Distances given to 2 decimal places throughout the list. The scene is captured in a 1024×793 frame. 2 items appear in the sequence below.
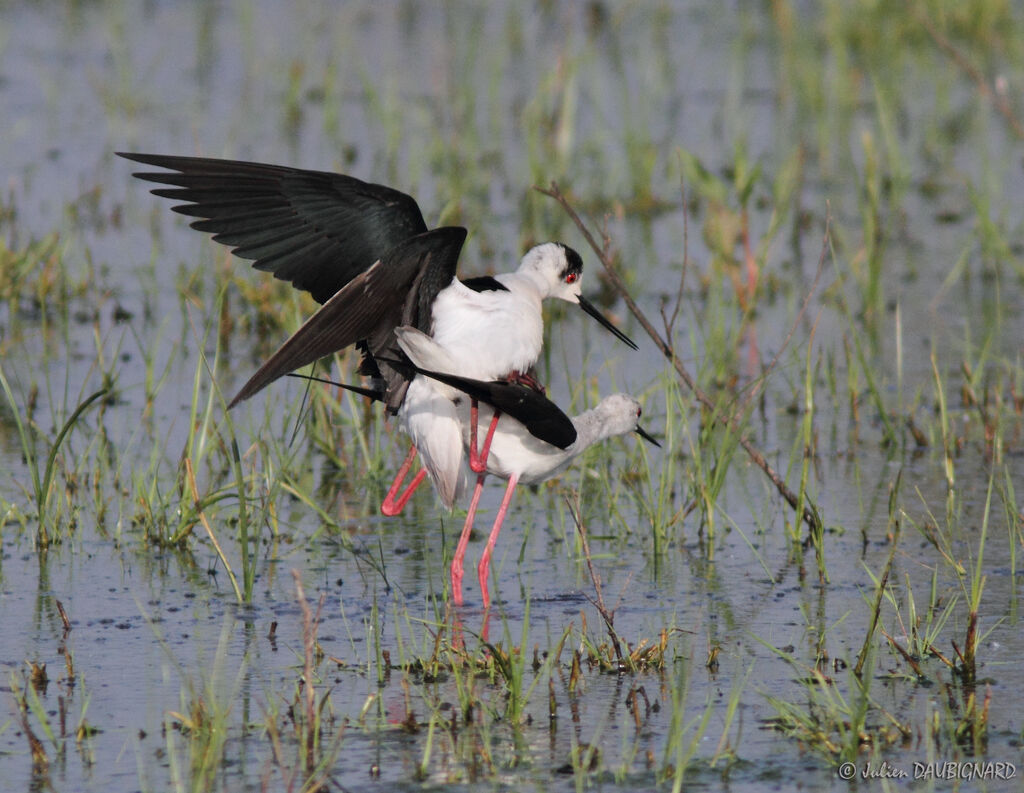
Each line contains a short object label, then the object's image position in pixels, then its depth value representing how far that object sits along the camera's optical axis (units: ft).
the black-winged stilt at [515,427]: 29.73
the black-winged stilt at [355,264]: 29.50
